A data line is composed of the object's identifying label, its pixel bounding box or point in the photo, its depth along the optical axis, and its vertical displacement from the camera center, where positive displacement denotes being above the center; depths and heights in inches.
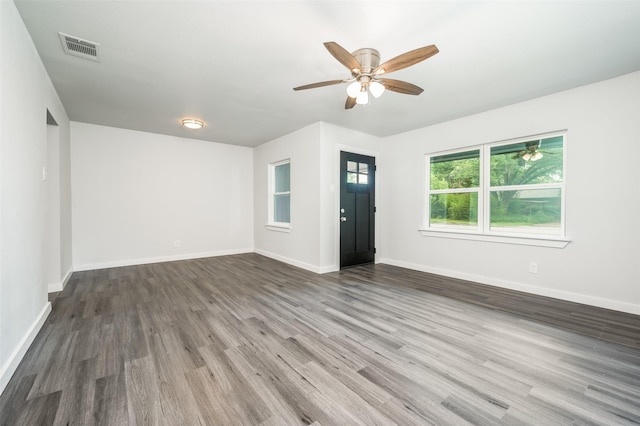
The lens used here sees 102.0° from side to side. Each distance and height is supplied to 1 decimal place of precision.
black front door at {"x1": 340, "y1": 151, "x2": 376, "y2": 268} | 184.9 -0.4
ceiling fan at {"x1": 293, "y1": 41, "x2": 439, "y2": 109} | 73.6 +44.3
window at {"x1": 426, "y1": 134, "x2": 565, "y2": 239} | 131.8 +11.5
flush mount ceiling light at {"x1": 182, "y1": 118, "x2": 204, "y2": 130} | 167.4 +56.3
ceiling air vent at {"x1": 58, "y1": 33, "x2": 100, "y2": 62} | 87.9 +57.3
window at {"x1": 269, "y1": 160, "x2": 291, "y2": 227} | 224.5 +12.7
